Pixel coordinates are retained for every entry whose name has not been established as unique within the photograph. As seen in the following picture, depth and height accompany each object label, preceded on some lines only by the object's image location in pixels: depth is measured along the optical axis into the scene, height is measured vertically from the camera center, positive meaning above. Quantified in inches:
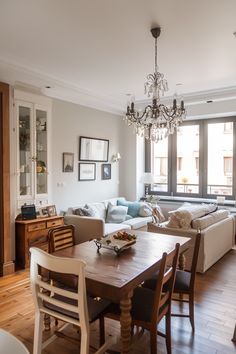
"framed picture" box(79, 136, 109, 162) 230.4 +19.9
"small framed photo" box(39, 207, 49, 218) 179.6 -25.9
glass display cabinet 173.3 +12.5
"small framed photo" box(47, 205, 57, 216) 184.3 -25.2
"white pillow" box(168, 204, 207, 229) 156.6 -25.6
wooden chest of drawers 163.8 -39.1
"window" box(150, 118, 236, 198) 249.6 +11.6
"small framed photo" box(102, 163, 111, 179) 257.1 +1.5
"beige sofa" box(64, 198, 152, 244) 178.9 -36.8
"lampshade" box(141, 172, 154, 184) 266.4 -5.5
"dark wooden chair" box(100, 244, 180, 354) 77.0 -39.7
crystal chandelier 132.0 +26.6
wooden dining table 72.3 -28.1
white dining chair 66.8 -34.2
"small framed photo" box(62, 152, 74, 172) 214.1 +7.8
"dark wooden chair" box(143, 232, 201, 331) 97.4 -40.0
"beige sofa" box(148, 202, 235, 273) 151.7 -35.1
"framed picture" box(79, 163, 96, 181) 231.1 +0.9
